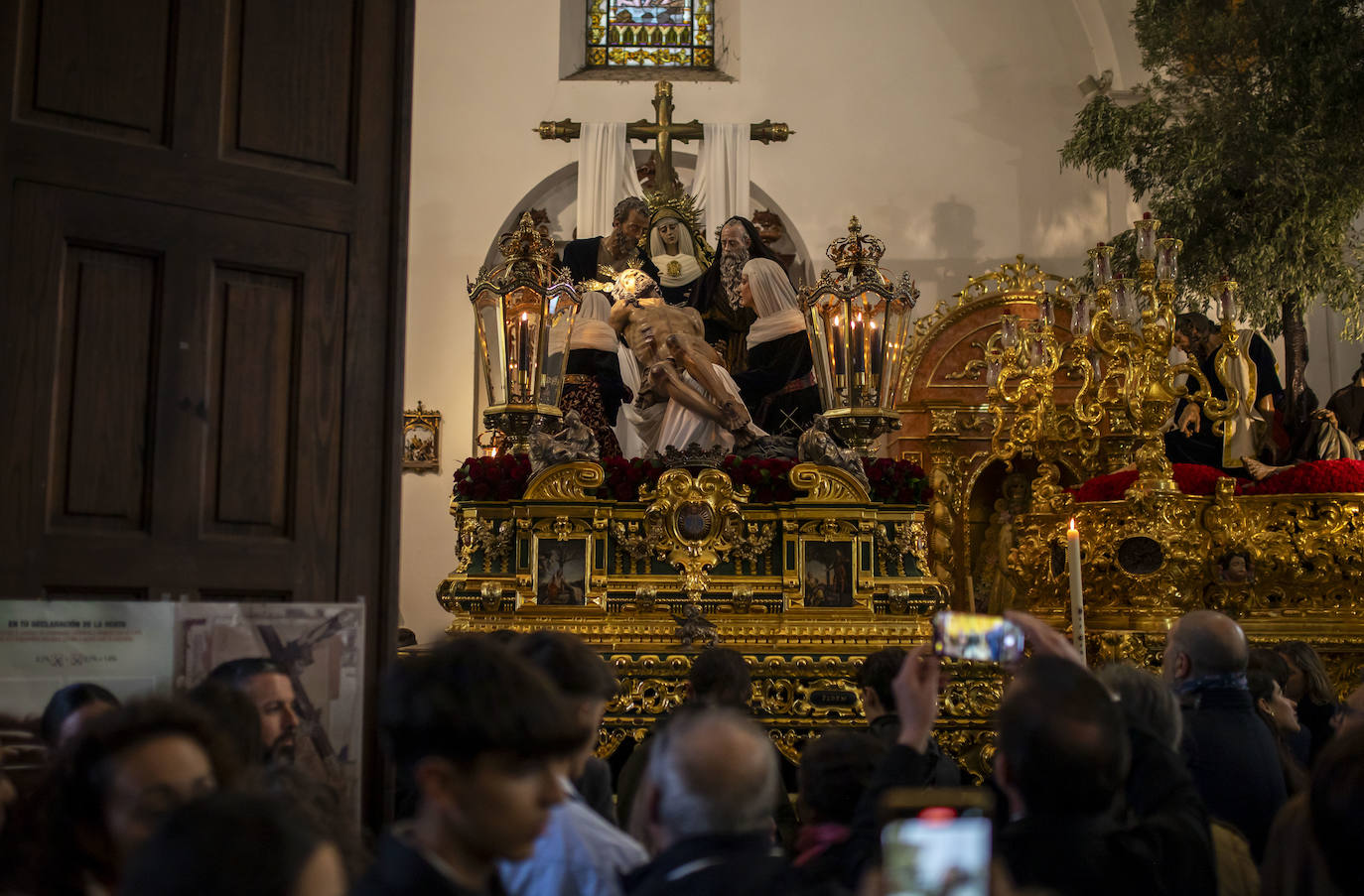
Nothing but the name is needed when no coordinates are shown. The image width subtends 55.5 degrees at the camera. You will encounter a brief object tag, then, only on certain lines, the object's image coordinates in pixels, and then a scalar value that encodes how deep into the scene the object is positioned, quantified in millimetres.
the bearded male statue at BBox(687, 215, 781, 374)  10453
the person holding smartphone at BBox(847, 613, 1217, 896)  2180
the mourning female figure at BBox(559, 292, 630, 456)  9680
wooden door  2967
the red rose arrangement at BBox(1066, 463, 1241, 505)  7516
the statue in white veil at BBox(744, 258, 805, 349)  10023
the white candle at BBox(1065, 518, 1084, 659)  3473
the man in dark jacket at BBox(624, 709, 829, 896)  1908
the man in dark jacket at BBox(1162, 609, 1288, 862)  3289
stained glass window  14828
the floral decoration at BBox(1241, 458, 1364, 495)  7158
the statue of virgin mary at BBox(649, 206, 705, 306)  11328
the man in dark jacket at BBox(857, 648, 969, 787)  3561
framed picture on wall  13570
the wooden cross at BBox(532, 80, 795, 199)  11922
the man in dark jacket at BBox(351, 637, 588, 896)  1787
